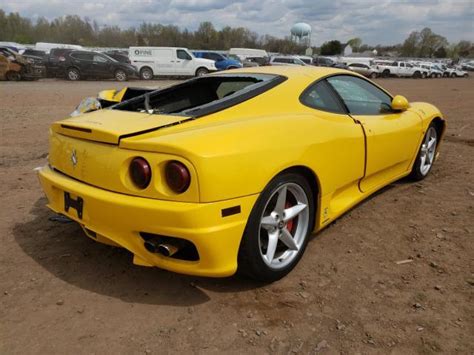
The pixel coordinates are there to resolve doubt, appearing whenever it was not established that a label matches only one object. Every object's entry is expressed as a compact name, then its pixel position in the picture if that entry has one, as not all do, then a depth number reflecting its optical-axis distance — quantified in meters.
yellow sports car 2.19
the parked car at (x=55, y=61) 21.56
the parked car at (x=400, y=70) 38.84
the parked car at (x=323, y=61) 37.21
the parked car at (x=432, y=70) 42.56
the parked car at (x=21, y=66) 19.67
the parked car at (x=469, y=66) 66.94
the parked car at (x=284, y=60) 31.27
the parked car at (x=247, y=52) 49.03
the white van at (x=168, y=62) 24.00
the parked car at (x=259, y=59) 35.22
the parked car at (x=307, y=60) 37.03
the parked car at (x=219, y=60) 25.20
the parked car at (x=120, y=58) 23.63
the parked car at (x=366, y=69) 35.25
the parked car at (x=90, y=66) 21.75
